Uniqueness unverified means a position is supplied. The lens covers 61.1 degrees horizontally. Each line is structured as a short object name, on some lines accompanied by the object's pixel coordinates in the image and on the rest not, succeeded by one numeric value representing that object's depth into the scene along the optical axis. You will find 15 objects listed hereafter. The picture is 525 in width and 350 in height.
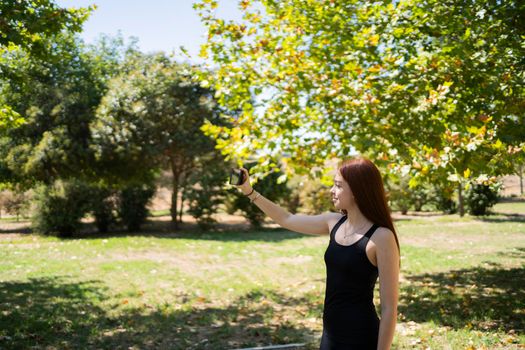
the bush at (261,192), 23.00
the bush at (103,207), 20.41
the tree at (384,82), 6.57
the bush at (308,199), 25.48
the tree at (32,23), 6.22
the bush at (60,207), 19.09
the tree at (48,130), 20.14
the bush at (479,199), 24.75
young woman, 2.47
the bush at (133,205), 21.38
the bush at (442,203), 29.09
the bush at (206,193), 21.84
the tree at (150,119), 20.33
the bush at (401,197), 27.56
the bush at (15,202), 26.30
